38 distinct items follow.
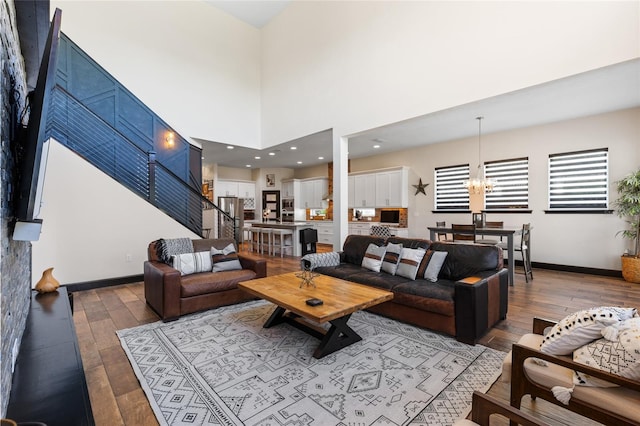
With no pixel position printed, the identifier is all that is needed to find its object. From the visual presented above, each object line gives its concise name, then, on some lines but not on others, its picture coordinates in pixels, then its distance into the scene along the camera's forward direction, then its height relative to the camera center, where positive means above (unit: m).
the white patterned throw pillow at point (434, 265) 3.49 -0.66
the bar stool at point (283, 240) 8.09 -0.84
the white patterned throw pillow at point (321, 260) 4.09 -0.73
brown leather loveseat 3.37 -0.93
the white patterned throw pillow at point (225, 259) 4.13 -0.71
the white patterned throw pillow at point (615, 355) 1.31 -0.69
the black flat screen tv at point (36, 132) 1.50 +0.41
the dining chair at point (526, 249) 5.17 -0.69
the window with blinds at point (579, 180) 5.61 +0.61
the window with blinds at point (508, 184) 6.53 +0.62
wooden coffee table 2.46 -0.82
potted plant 4.96 -0.06
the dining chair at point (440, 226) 6.45 -0.34
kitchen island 7.93 -0.56
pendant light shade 5.87 +0.52
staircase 5.08 +1.41
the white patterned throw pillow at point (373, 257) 4.00 -0.66
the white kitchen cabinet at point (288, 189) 11.33 +0.86
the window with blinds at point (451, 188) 7.51 +0.59
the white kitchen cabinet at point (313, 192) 10.66 +0.70
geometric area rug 1.86 -1.29
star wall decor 8.21 +0.68
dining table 4.88 -0.41
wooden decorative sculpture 3.00 -0.76
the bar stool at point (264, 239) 8.41 -0.84
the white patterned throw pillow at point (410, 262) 3.61 -0.65
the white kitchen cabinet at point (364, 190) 9.09 +0.64
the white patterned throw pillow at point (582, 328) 1.48 -0.61
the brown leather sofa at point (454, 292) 2.80 -0.86
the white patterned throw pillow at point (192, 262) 3.83 -0.70
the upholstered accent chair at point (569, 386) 1.32 -0.90
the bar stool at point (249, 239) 9.20 -0.97
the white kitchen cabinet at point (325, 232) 9.75 -0.72
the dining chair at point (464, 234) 5.49 -0.46
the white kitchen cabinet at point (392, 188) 8.41 +0.65
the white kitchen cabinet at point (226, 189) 10.60 +0.81
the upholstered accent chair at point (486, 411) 1.11 -0.81
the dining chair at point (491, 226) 5.67 -0.32
